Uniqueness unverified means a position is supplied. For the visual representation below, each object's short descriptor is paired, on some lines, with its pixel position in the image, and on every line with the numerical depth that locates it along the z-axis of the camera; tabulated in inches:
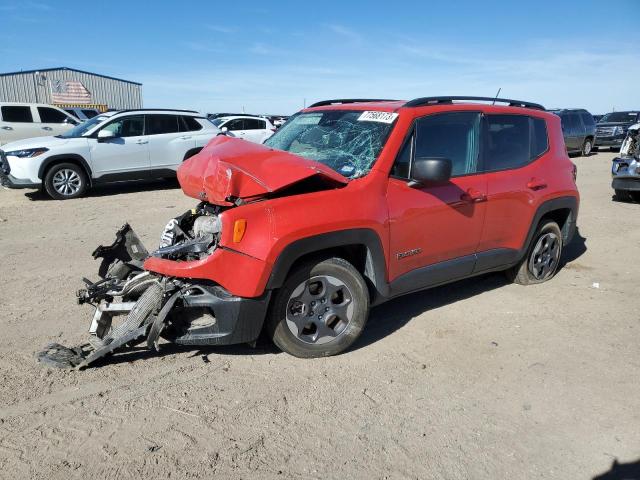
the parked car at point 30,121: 580.1
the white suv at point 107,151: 384.2
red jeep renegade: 127.0
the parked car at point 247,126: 614.1
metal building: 1337.4
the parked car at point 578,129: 779.4
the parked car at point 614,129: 882.1
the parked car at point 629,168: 387.5
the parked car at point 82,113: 710.0
